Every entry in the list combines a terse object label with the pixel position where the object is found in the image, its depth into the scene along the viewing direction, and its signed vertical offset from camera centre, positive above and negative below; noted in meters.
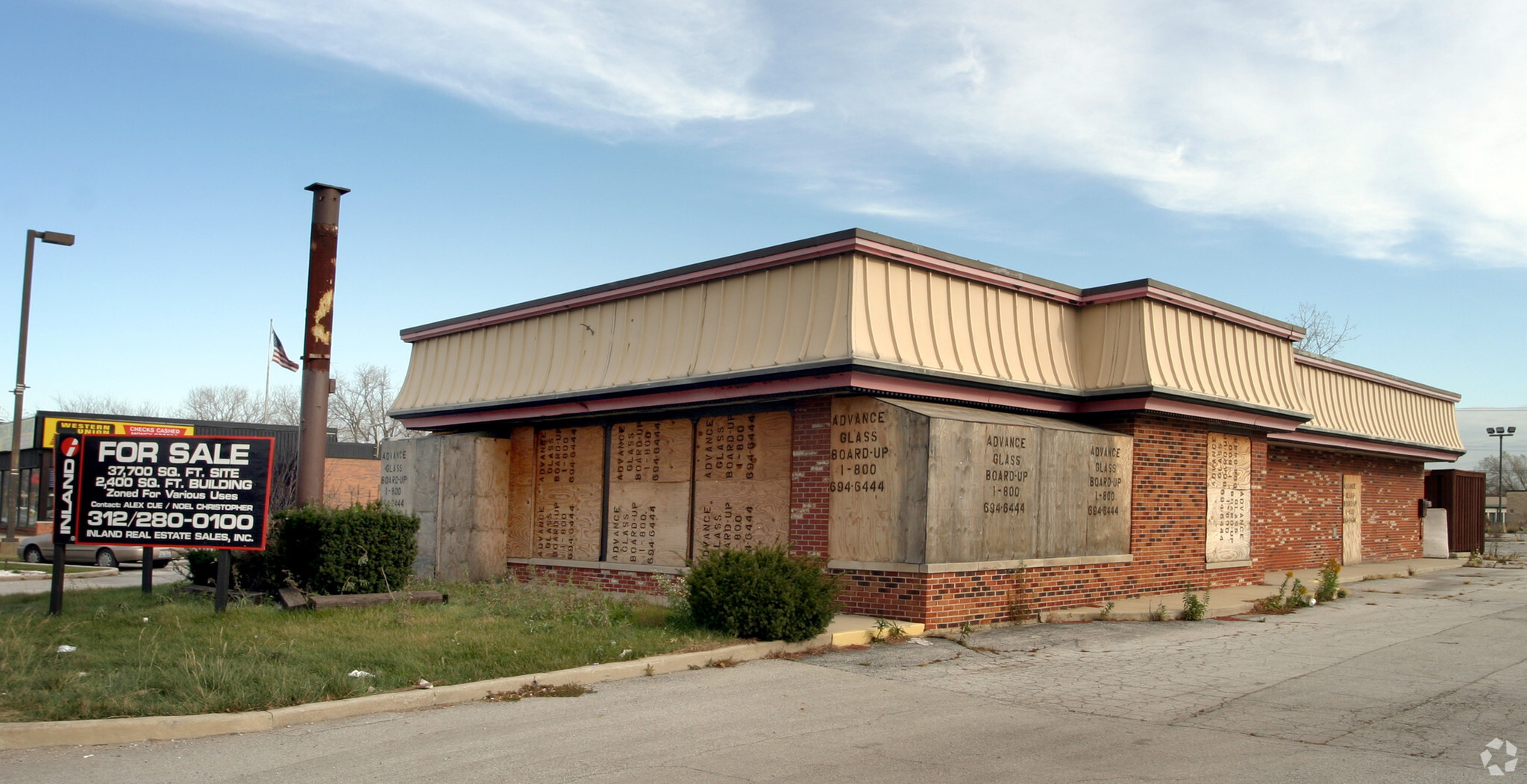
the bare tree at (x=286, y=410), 79.12 +2.93
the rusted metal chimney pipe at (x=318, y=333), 15.65 +1.71
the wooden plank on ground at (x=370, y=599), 12.89 -1.77
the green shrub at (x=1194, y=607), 14.62 -1.64
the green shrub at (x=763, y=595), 11.49 -1.35
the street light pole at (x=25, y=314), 23.92 +2.90
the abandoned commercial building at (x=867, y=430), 13.38 +0.61
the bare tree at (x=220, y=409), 83.94 +3.18
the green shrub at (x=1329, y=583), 17.22 -1.48
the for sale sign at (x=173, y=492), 12.37 -0.52
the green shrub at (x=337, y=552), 13.63 -1.26
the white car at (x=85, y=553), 28.17 -2.93
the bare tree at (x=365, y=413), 71.38 +2.68
